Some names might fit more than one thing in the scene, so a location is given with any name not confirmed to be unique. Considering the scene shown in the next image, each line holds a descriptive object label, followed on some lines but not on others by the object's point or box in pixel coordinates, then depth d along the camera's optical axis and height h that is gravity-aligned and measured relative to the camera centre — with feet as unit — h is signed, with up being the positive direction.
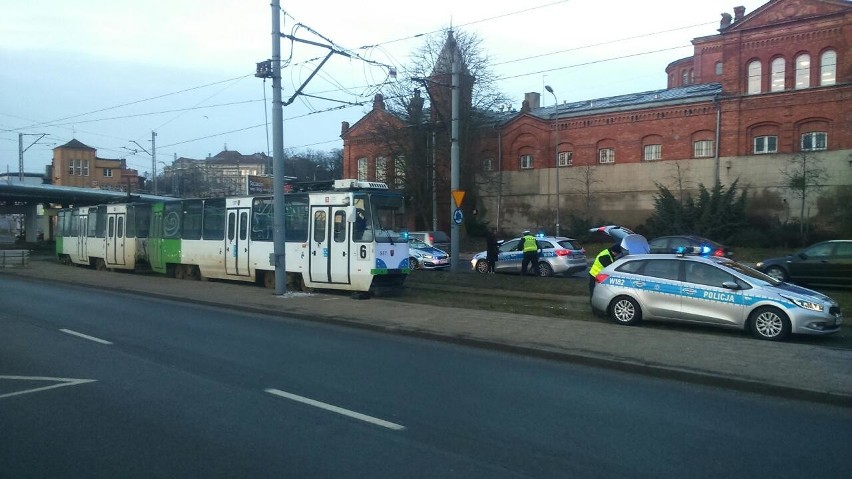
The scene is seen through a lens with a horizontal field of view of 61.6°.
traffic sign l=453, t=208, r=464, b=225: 81.61 +0.77
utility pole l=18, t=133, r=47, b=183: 173.27 +16.16
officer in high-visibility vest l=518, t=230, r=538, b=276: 78.95 -2.95
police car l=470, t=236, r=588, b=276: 81.46 -3.92
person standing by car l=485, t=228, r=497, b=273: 83.87 -3.17
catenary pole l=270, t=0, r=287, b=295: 60.90 +4.47
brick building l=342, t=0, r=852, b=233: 135.23 +18.92
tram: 61.36 -1.65
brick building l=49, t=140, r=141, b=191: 268.41 +20.05
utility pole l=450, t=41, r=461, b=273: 82.89 +6.42
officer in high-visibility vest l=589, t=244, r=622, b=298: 50.03 -2.68
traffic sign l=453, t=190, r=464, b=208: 81.20 +3.04
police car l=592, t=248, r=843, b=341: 39.37 -4.25
